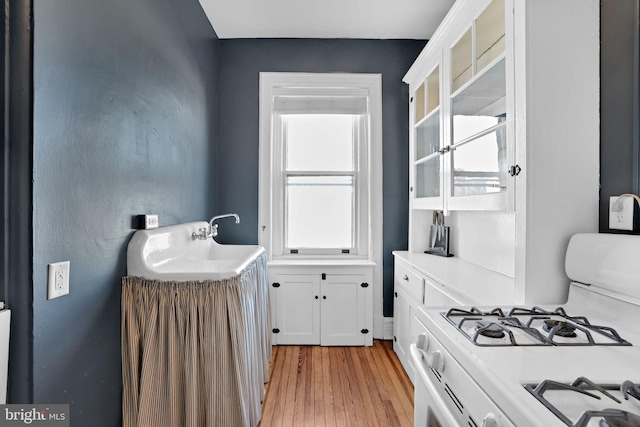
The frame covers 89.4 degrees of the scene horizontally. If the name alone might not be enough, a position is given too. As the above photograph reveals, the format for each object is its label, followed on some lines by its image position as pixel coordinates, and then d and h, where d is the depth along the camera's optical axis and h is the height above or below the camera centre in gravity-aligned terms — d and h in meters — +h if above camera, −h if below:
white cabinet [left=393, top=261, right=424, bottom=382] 2.15 -0.68
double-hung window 2.97 +0.42
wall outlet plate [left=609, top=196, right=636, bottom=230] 1.12 +0.01
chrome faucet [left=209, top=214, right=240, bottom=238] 2.36 -0.13
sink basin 1.47 -0.24
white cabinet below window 2.71 -0.79
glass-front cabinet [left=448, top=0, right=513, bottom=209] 1.47 +0.52
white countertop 1.41 -0.35
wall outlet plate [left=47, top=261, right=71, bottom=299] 1.06 -0.22
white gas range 0.60 -0.34
